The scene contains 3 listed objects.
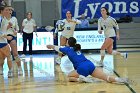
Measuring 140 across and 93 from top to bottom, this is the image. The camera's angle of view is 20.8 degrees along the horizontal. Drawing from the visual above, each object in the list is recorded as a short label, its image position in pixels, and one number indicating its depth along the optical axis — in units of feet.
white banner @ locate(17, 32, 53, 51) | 58.80
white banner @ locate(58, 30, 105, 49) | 57.93
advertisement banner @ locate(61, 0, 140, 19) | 69.72
